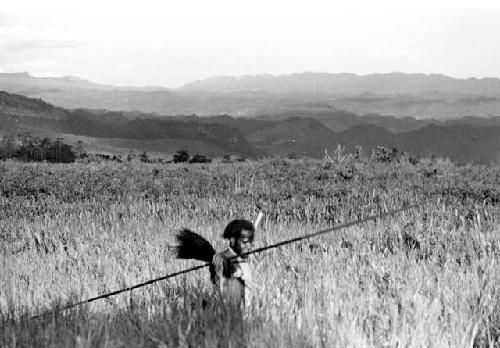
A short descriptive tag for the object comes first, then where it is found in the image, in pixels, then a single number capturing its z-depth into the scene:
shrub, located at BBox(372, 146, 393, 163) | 21.09
